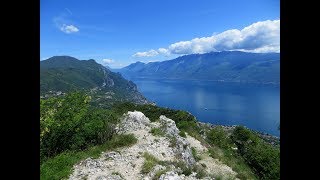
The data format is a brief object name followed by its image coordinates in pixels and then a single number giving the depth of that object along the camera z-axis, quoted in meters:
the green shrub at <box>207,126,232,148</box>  37.27
